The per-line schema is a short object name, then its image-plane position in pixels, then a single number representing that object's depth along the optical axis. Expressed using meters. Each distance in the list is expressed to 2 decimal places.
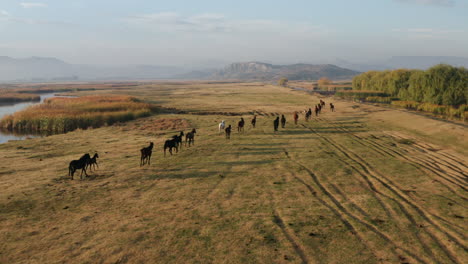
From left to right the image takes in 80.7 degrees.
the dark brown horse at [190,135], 25.99
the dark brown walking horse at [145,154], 19.43
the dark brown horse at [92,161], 18.33
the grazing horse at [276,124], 32.72
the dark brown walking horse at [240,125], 32.36
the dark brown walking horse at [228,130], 28.81
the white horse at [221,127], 33.11
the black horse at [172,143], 21.95
